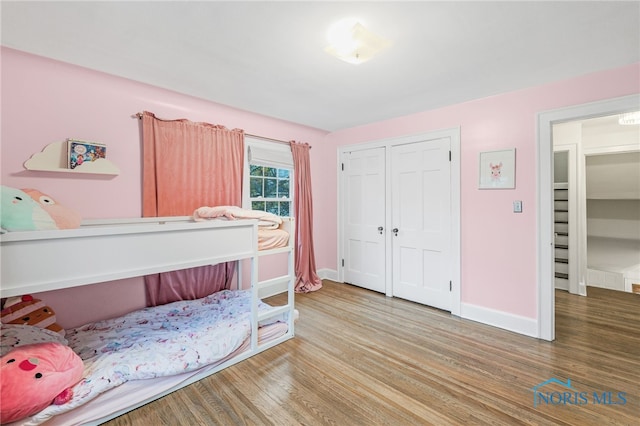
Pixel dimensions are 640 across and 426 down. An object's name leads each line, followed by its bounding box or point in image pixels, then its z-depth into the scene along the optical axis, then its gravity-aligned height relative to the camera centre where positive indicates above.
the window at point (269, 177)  3.49 +0.45
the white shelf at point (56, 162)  2.11 +0.40
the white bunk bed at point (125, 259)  1.38 -0.29
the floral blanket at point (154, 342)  1.66 -0.96
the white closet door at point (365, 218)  3.80 -0.12
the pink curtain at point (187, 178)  2.66 +0.35
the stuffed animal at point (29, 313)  1.91 -0.71
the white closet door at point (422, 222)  3.18 -0.16
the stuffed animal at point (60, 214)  1.71 -0.01
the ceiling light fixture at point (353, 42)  1.70 +1.09
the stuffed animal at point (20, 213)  1.39 +0.00
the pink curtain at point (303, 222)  3.91 -0.17
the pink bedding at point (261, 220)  2.47 -0.08
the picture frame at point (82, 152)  2.23 +0.50
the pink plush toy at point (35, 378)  1.34 -0.85
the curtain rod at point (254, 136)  2.59 +0.93
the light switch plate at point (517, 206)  2.66 +0.02
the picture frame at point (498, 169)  2.70 +0.39
